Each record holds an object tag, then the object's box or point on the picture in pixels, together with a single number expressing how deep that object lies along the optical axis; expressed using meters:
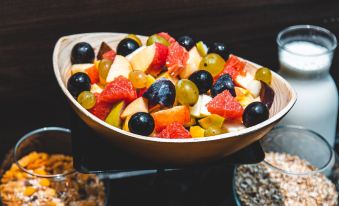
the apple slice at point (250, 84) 0.96
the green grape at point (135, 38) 1.03
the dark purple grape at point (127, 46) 0.99
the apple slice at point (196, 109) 0.90
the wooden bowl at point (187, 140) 0.82
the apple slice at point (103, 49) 1.03
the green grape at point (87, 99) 0.89
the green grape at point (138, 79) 0.90
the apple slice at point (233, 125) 0.89
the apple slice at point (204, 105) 0.90
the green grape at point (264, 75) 0.97
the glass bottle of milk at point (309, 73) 1.21
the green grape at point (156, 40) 1.00
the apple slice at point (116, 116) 0.89
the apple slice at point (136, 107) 0.88
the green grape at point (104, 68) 0.96
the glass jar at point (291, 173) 1.14
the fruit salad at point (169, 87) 0.87
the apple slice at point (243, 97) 0.94
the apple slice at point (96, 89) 0.95
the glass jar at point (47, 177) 1.13
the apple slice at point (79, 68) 0.99
